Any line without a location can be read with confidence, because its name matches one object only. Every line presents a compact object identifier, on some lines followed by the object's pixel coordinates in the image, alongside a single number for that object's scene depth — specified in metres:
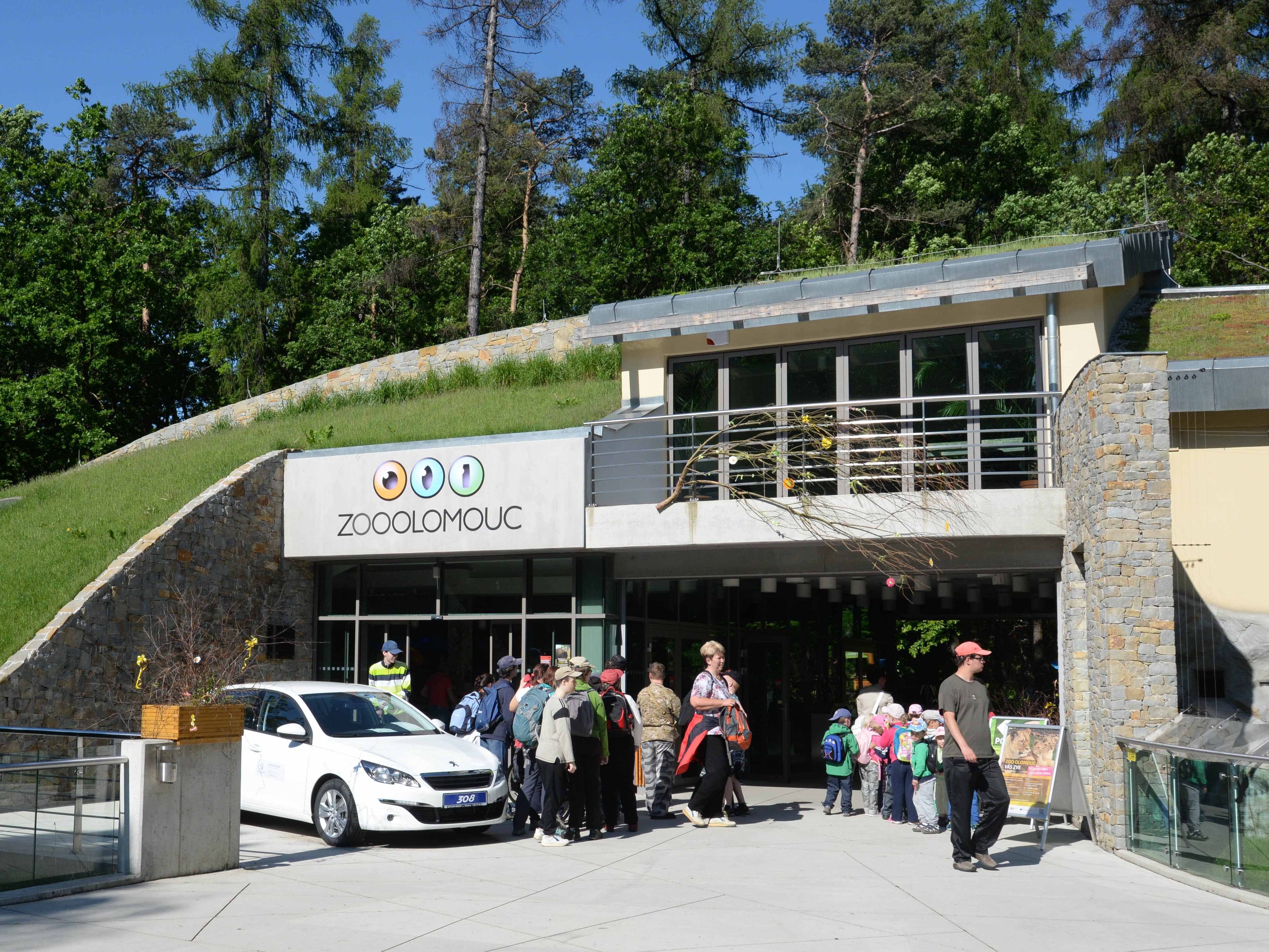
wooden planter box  9.16
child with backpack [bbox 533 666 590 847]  10.73
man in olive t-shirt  9.42
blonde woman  11.85
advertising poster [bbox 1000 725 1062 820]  11.12
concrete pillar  8.85
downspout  14.88
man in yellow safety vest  14.77
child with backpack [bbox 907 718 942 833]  11.94
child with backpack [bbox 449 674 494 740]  12.66
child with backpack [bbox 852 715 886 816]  13.20
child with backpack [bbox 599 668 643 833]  11.64
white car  10.55
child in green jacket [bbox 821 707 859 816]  13.10
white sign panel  15.80
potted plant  12.98
